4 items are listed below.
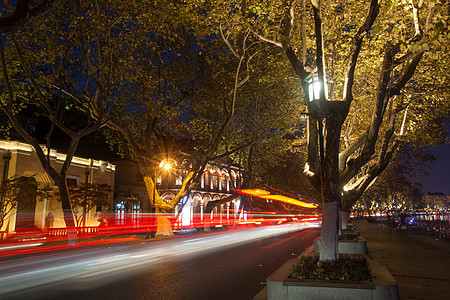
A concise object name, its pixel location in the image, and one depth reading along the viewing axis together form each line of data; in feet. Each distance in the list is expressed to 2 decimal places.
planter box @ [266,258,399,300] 18.61
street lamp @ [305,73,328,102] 27.66
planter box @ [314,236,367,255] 44.01
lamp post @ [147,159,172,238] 71.92
